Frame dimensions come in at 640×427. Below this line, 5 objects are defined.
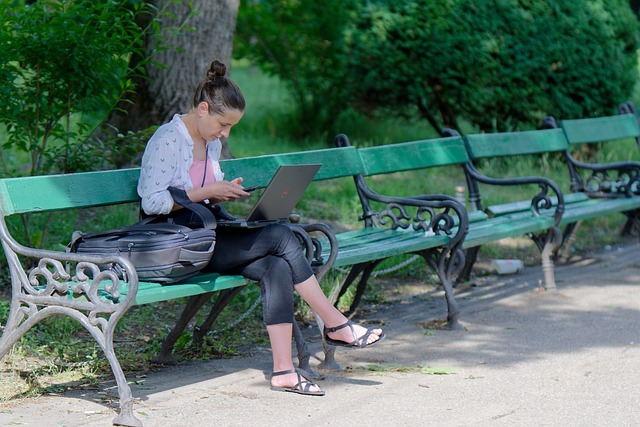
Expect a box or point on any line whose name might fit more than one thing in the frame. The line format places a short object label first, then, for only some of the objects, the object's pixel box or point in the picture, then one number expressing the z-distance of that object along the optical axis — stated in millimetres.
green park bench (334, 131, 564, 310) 11179
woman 7967
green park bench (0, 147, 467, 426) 7158
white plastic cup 13264
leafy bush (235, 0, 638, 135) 17821
